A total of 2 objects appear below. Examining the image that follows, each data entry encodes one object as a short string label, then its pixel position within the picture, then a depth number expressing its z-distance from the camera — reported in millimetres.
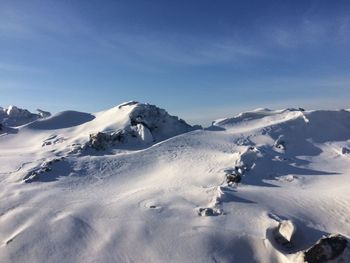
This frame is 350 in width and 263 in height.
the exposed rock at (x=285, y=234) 10227
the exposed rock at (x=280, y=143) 18922
